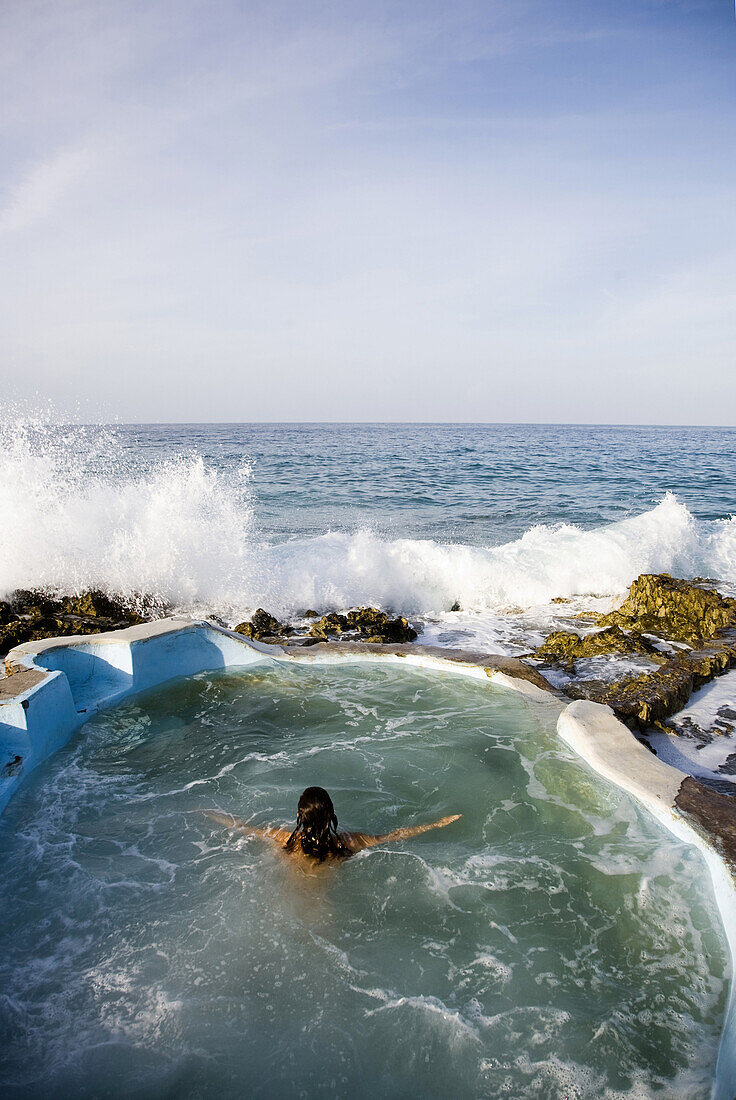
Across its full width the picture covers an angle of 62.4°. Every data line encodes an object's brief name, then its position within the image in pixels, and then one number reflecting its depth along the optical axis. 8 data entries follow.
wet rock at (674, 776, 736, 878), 3.49
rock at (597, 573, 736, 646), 8.30
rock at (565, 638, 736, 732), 5.80
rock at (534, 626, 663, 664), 7.50
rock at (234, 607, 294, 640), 8.27
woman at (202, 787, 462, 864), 3.35
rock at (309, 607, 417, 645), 8.34
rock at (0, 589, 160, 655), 7.69
